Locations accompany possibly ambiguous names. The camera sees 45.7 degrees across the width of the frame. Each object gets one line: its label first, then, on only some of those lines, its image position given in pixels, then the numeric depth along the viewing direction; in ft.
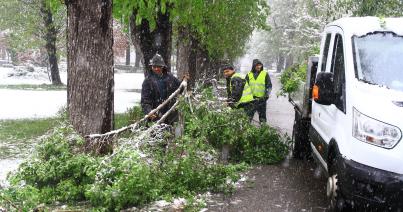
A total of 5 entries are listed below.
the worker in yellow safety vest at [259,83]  35.78
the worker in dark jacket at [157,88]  28.09
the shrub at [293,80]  32.04
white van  14.85
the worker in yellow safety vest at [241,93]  34.83
